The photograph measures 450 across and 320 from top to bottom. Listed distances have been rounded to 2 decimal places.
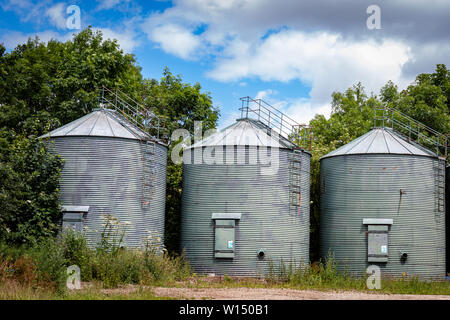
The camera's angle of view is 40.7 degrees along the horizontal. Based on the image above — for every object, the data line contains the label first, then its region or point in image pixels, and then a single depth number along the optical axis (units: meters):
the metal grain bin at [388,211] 27.33
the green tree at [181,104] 39.66
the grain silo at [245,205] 26.67
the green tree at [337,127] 31.53
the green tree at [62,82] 35.16
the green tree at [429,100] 45.28
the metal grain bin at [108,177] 25.69
